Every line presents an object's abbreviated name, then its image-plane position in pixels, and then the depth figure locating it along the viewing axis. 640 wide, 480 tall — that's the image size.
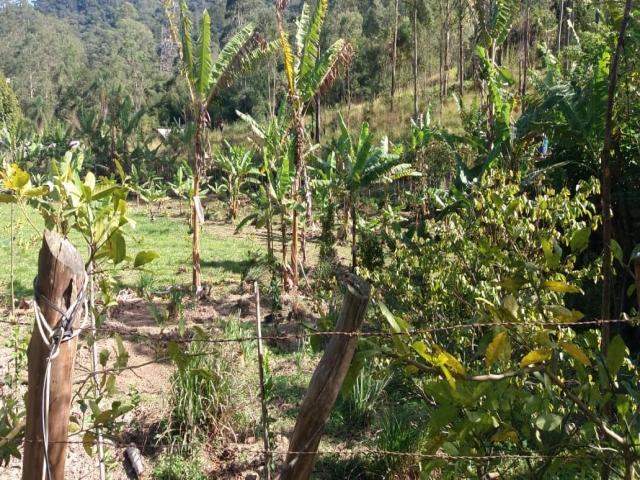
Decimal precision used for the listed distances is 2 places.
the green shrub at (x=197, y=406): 4.43
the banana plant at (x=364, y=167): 8.62
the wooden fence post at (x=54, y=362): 1.87
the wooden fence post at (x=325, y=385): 1.99
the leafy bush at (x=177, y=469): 4.09
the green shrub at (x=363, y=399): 4.92
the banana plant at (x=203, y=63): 8.05
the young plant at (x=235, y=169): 17.30
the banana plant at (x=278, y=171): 9.25
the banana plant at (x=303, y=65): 8.67
